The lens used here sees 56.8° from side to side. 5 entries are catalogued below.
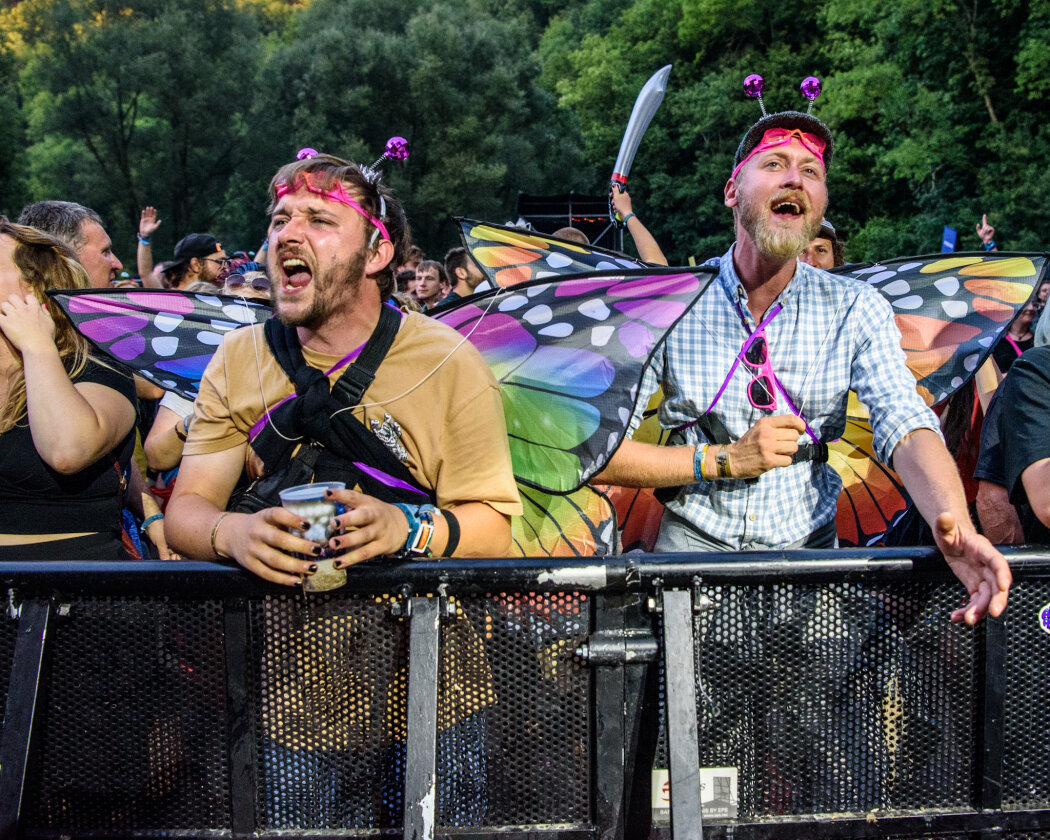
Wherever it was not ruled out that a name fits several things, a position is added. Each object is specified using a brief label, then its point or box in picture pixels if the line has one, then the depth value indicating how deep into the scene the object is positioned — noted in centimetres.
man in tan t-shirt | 221
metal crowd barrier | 178
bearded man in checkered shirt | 254
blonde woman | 258
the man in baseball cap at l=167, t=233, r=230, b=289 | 665
